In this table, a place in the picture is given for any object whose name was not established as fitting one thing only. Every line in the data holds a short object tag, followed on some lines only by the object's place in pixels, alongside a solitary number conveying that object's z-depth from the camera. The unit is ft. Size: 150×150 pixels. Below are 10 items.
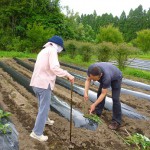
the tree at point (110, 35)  59.04
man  9.08
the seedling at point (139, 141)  8.93
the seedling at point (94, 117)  10.61
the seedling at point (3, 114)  9.85
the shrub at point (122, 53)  25.32
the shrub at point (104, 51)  28.10
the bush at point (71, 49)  33.85
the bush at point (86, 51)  31.07
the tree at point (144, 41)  61.92
